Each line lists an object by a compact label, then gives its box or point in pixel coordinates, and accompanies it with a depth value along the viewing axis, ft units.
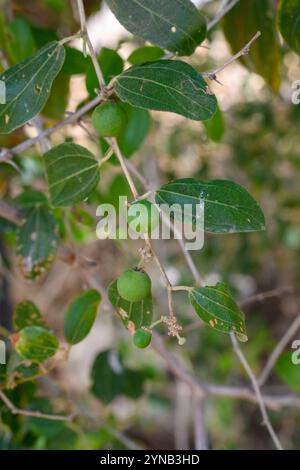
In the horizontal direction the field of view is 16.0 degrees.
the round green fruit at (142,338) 1.50
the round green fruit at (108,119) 1.52
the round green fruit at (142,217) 1.43
